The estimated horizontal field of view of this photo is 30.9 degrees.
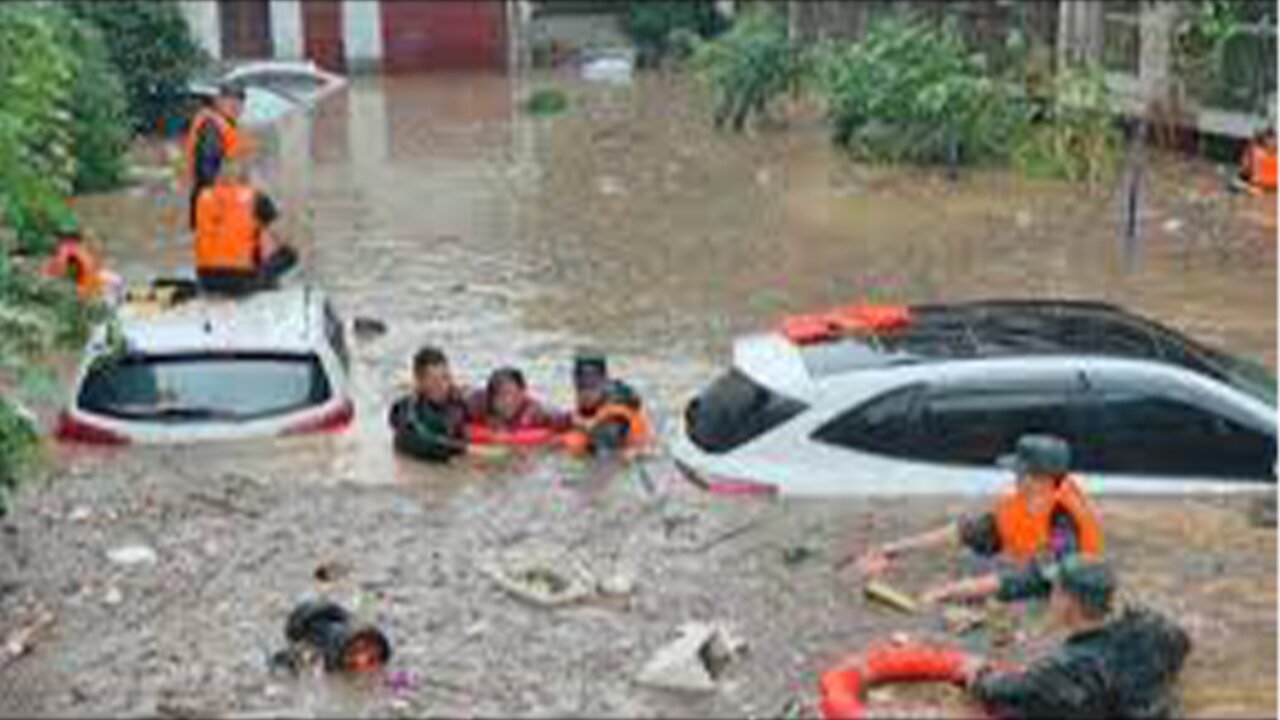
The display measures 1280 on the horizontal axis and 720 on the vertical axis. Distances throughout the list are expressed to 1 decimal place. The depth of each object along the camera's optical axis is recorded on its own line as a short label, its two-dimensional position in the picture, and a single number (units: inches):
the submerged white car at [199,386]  567.8
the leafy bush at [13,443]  450.9
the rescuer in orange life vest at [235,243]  654.5
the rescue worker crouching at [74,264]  733.9
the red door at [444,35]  1873.8
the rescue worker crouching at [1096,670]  373.1
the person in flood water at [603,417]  580.4
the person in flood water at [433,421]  581.9
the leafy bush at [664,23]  1882.4
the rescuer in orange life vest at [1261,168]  1043.3
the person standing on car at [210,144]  737.6
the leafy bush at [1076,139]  1087.0
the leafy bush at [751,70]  1325.0
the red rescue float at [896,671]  391.9
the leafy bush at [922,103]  1122.7
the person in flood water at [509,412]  593.9
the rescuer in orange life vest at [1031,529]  439.5
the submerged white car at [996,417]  502.6
